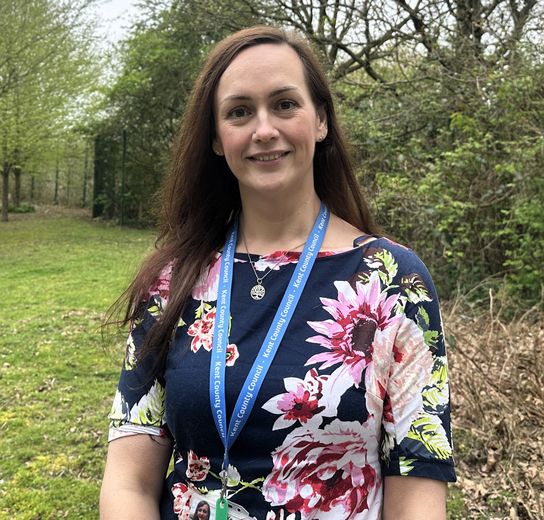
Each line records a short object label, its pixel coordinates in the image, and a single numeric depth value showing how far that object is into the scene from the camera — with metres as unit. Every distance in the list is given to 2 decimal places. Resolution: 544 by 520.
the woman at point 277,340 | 1.40
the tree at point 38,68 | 15.71
